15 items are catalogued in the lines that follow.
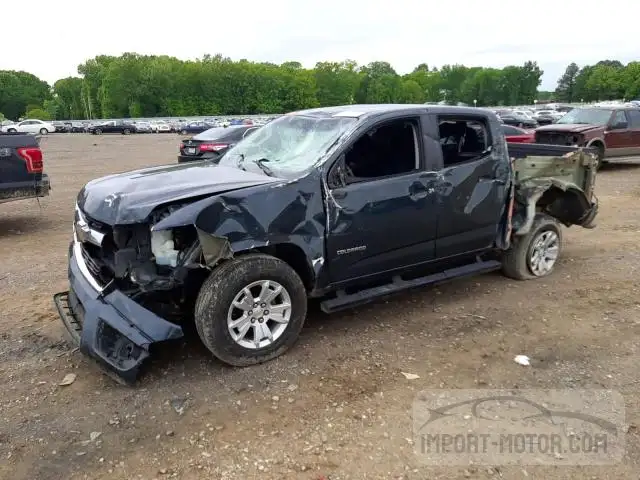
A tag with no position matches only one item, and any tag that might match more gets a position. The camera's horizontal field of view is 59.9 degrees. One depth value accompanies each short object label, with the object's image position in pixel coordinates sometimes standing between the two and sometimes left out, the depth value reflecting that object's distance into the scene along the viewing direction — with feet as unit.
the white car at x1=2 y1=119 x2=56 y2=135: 182.01
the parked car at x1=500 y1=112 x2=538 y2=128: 95.96
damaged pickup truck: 12.36
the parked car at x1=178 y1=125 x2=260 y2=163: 46.52
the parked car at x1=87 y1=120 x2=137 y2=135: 198.59
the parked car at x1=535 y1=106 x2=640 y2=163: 46.16
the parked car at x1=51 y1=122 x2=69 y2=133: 225.97
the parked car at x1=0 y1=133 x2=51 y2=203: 25.50
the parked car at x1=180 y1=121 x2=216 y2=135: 188.75
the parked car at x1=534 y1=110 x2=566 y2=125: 129.11
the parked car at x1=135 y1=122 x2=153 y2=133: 207.31
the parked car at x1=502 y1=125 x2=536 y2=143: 49.70
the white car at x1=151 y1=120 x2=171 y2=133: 210.59
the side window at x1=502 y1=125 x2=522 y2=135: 49.37
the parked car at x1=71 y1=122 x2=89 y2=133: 219.84
